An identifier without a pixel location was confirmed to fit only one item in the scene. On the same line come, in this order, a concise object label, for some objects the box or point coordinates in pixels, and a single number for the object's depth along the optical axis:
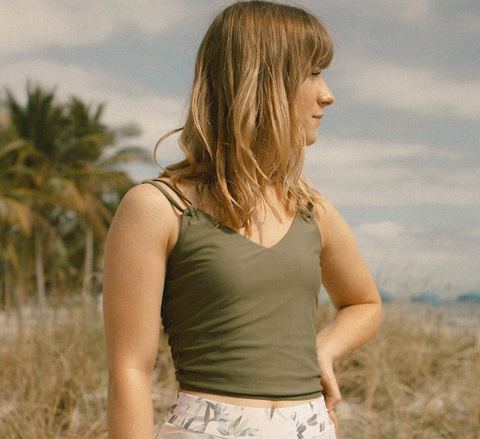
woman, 1.13
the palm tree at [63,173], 24.59
